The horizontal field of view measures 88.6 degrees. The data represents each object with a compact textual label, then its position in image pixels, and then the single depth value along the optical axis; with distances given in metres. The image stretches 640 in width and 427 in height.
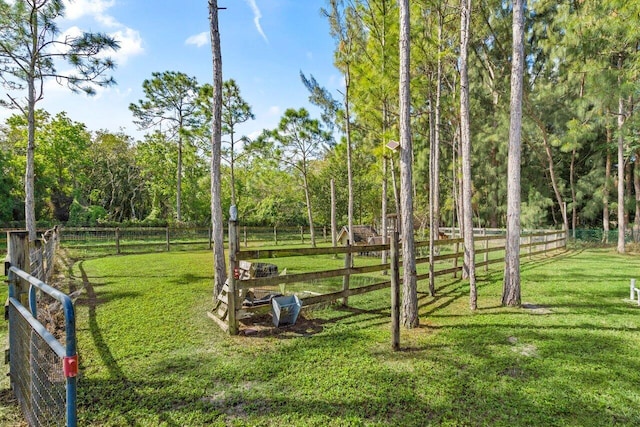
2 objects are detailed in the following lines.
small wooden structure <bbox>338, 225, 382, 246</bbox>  15.79
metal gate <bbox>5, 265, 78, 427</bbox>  2.22
